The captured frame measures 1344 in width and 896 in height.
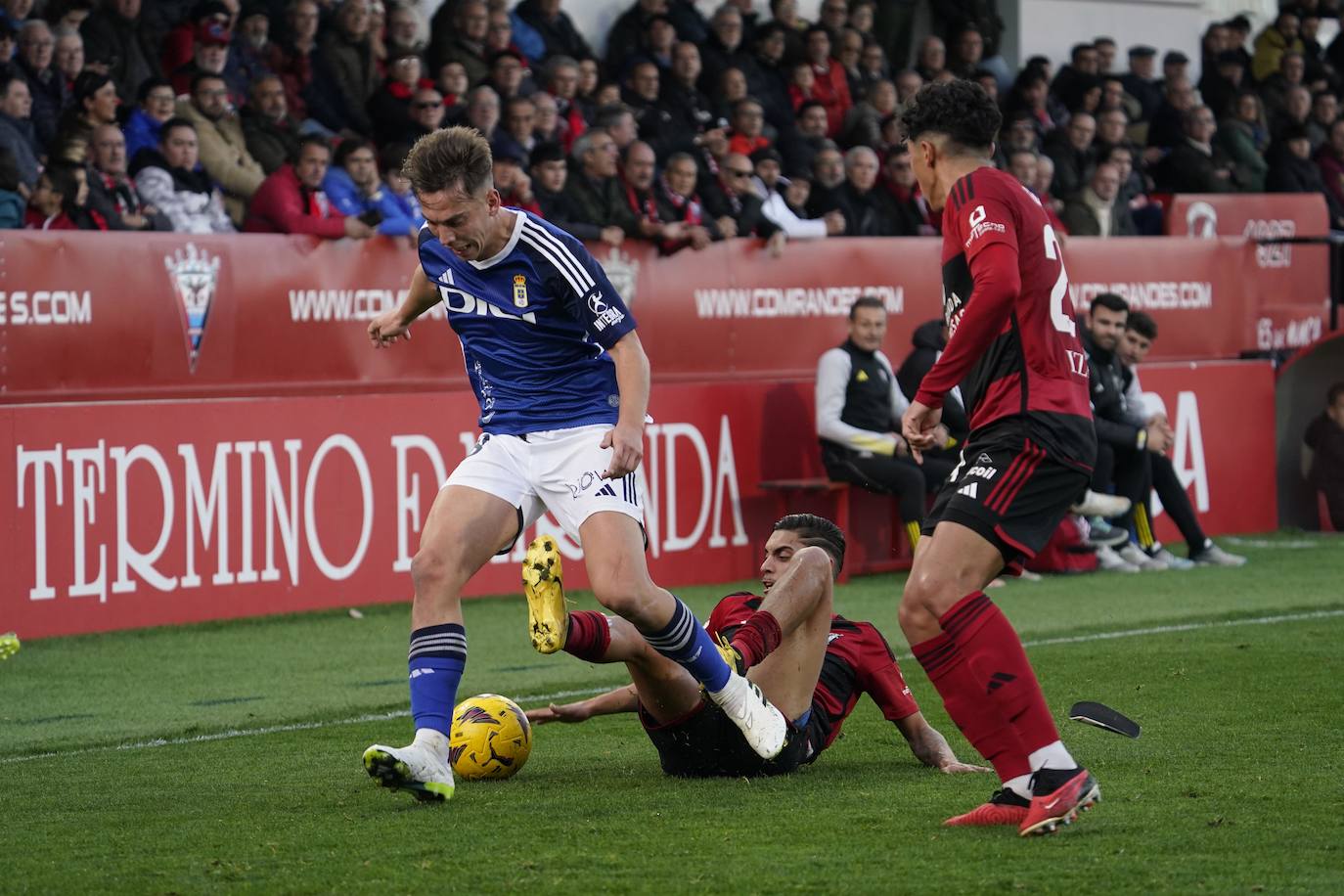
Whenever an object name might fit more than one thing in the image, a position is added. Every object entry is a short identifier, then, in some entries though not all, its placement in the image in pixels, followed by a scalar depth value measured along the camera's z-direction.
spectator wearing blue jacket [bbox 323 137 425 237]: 25.55
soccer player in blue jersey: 11.93
